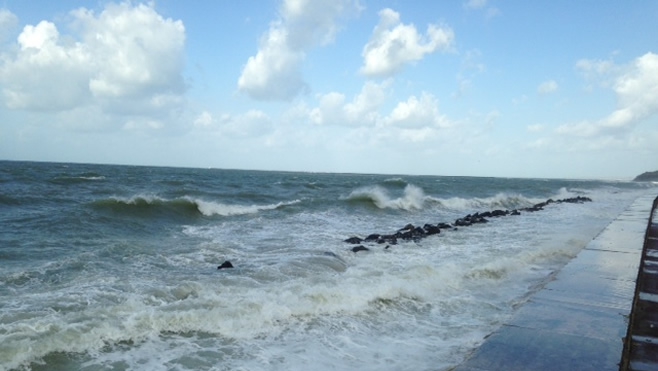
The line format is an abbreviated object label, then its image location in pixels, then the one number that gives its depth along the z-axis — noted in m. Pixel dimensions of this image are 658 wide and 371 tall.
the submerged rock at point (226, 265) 8.14
